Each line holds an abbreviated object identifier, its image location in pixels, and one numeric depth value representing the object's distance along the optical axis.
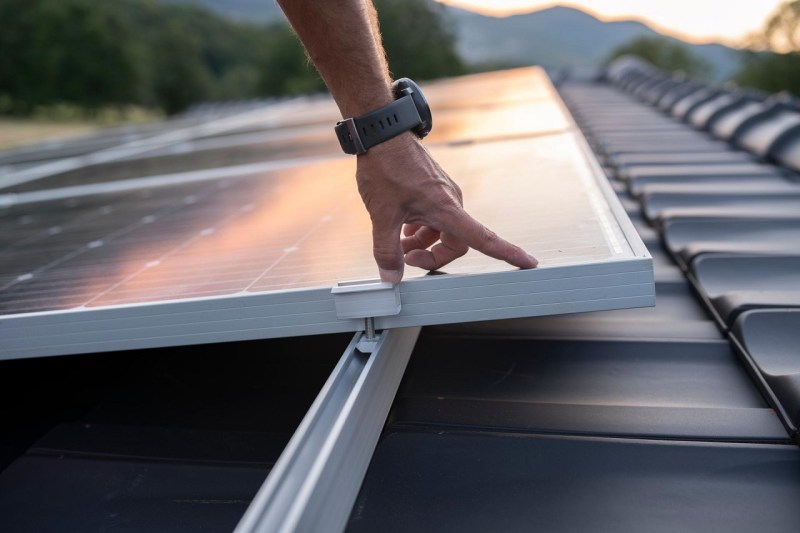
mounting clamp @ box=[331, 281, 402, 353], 1.51
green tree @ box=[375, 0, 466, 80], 72.38
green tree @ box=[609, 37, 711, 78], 82.69
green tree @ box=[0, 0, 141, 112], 56.62
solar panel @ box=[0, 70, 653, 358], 1.52
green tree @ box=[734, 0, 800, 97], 57.97
